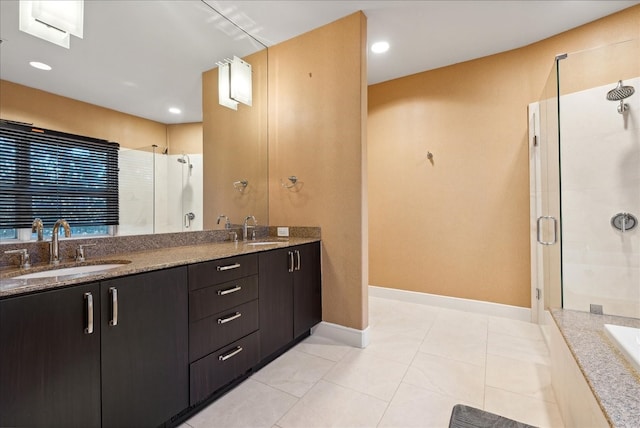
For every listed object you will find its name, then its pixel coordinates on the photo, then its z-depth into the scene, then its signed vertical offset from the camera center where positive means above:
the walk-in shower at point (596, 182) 1.90 +0.22
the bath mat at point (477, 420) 1.05 -0.82
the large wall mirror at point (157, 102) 1.49 +0.77
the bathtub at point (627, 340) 1.13 -0.60
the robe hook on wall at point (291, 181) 2.62 +0.32
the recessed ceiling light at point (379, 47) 2.69 +1.67
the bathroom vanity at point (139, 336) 0.94 -0.54
